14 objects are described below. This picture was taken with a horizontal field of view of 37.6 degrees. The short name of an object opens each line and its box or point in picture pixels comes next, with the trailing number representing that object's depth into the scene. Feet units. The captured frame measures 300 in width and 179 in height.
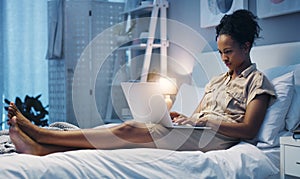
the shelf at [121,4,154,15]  13.13
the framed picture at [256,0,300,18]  8.78
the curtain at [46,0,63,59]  14.98
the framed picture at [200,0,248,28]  10.57
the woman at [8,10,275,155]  6.26
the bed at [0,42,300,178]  5.39
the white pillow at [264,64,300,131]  7.27
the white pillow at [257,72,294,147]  7.06
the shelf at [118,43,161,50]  13.24
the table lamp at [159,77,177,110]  12.25
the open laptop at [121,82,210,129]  6.70
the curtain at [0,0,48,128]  15.08
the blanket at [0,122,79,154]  6.36
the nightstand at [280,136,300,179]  6.23
